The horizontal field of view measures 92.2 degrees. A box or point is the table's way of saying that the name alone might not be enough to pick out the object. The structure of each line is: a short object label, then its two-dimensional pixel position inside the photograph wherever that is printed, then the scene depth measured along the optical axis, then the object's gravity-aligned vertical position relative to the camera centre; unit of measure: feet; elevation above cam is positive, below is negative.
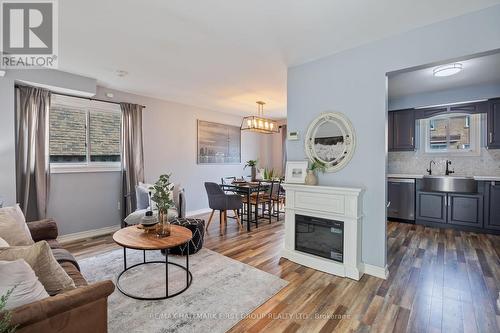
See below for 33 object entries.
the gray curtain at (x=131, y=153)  14.40 +0.74
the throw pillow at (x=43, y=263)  4.31 -1.81
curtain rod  12.41 +3.73
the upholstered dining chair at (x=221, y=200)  14.46 -2.11
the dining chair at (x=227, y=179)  20.54 -1.23
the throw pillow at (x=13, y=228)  6.41 -1.74
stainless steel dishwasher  15.87 -2.29
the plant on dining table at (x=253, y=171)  22.66 -0.59
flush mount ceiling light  10.80 +4.31
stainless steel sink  14.34 -1.21
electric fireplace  9.30 -2.95
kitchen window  15.01 +2.01
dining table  14.74 -1.49
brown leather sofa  3.54 -2.36
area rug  6.30 -4.08
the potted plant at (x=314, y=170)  10.14 -0.23
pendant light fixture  16.28 +2.83
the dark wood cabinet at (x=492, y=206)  13.32 -2.32
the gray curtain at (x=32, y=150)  11.10 +0.70
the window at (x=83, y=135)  12.55 +1.71
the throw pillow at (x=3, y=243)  5.20 -1.72
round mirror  9.54 +1.00
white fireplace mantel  8.82 -1.98
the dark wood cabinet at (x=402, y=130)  16.37 +2.39
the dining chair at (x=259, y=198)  15.73 -2.29
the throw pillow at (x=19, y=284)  3.57 -1.82
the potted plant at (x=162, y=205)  8.18 -1.41
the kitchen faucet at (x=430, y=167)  16.40 -0.18
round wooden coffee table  7.11 -2.37
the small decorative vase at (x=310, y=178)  10.15 -0.57
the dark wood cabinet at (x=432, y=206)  14.80 -2.66
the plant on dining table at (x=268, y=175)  20.11 -0.91
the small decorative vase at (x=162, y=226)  8.08 -2.11
